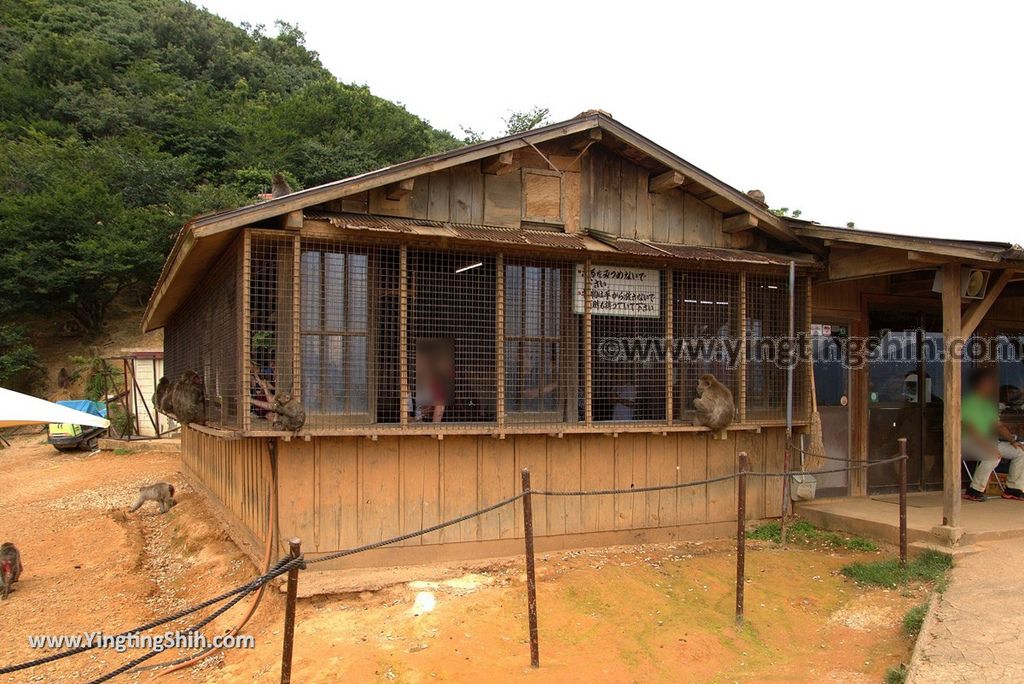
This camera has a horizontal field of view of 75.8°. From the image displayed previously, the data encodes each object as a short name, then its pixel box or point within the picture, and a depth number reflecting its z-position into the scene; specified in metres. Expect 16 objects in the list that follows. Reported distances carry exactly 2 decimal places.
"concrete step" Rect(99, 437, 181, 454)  17.64
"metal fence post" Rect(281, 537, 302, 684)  3.28
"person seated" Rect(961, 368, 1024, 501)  8.46
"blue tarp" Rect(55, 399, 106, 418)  17.40
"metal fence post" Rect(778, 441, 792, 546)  7.43
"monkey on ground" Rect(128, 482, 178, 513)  11.06
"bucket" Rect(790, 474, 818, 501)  8.13
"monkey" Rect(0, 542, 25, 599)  7.36
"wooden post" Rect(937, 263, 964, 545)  6.55
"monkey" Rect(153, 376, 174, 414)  9.19
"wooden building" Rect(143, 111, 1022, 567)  5.98
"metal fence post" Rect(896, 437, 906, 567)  6.33
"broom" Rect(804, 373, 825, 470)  7.87
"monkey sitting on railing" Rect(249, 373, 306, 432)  5.64
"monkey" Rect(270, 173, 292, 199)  6.62
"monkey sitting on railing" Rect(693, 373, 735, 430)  7.25
